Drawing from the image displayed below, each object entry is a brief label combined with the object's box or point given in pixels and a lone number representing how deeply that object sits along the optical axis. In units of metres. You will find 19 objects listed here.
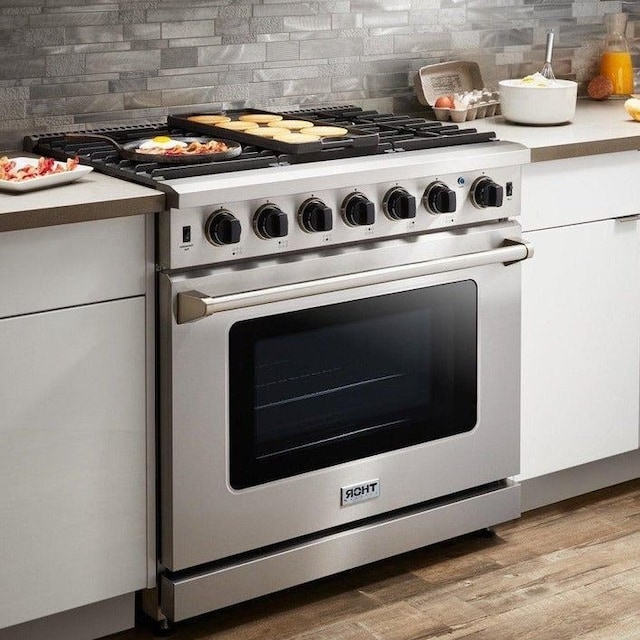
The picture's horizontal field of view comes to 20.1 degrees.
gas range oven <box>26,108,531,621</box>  3.67
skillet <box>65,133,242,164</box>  3.83
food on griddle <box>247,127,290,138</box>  4.19
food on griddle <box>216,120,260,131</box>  4.31
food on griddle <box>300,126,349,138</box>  4.19
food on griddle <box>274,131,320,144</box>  4.05
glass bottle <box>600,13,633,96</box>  5.47
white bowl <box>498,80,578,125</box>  4.72
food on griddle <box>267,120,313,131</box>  4.36
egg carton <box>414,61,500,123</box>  4.91
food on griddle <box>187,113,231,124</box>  4.41
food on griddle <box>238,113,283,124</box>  4.47
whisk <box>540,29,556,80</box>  5.10
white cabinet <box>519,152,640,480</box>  4.45
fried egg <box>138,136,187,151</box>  4.02
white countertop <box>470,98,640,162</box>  4.33
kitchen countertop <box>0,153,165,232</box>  3.31
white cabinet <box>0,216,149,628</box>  3.43
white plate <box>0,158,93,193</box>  3.46
